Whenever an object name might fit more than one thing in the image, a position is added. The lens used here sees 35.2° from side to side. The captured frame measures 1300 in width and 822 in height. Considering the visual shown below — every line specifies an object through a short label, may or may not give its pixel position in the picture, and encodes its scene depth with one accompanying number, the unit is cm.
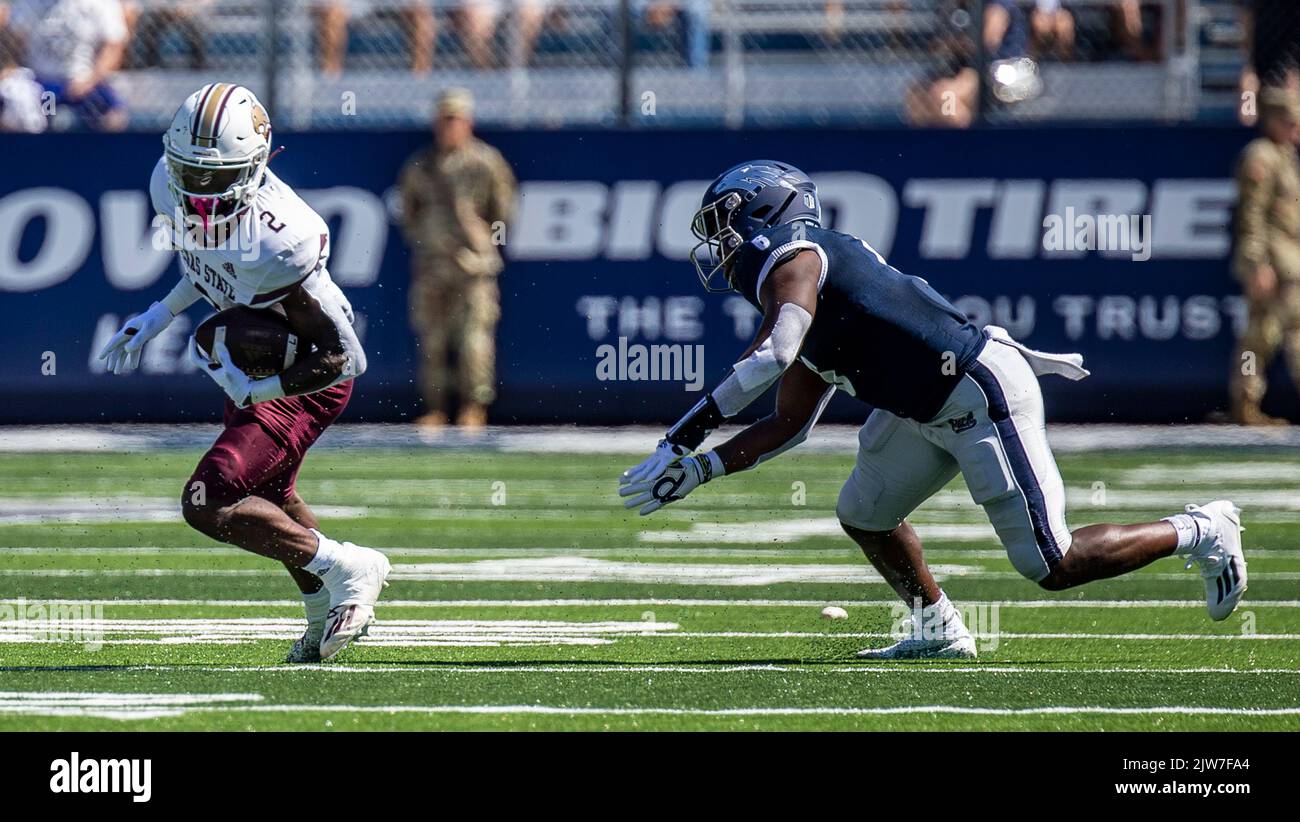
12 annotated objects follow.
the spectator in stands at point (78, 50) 1262
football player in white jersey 548
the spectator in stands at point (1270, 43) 1241
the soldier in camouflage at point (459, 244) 1216
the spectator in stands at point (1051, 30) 1275
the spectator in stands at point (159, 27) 1332
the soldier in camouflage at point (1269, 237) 1188
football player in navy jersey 534
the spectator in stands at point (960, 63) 1238
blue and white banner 1205
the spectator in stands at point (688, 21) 1291
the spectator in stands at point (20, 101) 1254
